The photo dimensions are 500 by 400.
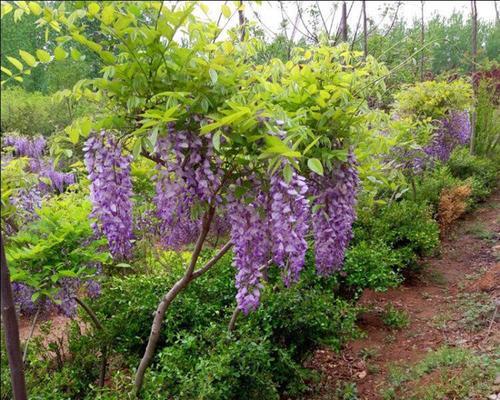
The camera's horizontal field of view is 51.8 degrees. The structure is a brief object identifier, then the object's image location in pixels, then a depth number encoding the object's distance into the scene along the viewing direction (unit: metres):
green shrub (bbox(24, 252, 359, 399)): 2.98
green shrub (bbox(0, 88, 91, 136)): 13.04
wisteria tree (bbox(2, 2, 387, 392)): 2.07
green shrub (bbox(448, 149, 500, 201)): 8.80
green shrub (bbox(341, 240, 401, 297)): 4.51
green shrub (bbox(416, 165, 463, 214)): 7.20
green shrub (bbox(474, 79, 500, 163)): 9.69
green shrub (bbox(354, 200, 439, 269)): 5.56
